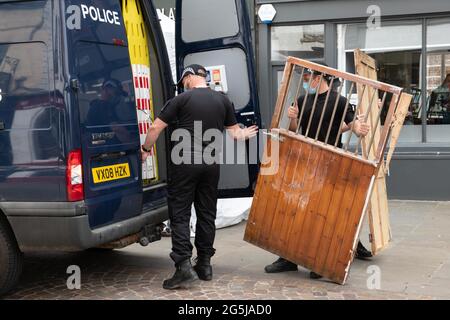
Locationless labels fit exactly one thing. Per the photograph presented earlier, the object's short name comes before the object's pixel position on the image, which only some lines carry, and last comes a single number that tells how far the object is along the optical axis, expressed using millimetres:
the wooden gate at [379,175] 5336
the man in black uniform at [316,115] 5184
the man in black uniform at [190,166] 4938
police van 4336
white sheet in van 7336
